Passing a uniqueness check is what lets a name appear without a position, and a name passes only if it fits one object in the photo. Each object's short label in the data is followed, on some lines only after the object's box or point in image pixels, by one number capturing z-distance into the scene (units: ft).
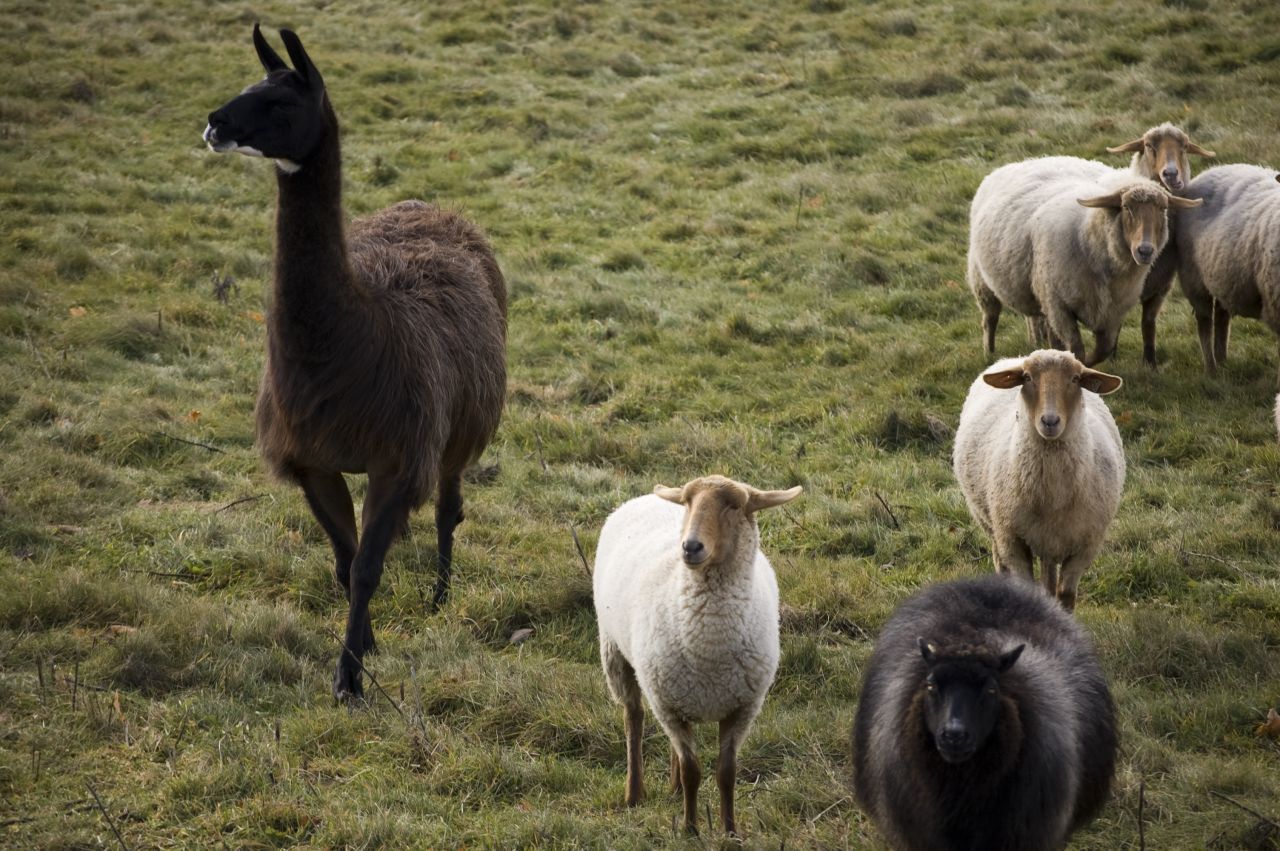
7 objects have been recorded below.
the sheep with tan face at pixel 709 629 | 30.01
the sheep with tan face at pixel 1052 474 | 40.06
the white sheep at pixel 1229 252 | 61.41
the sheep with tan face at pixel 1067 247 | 60.54
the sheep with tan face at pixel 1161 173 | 66.33
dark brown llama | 37.14
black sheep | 26.40
